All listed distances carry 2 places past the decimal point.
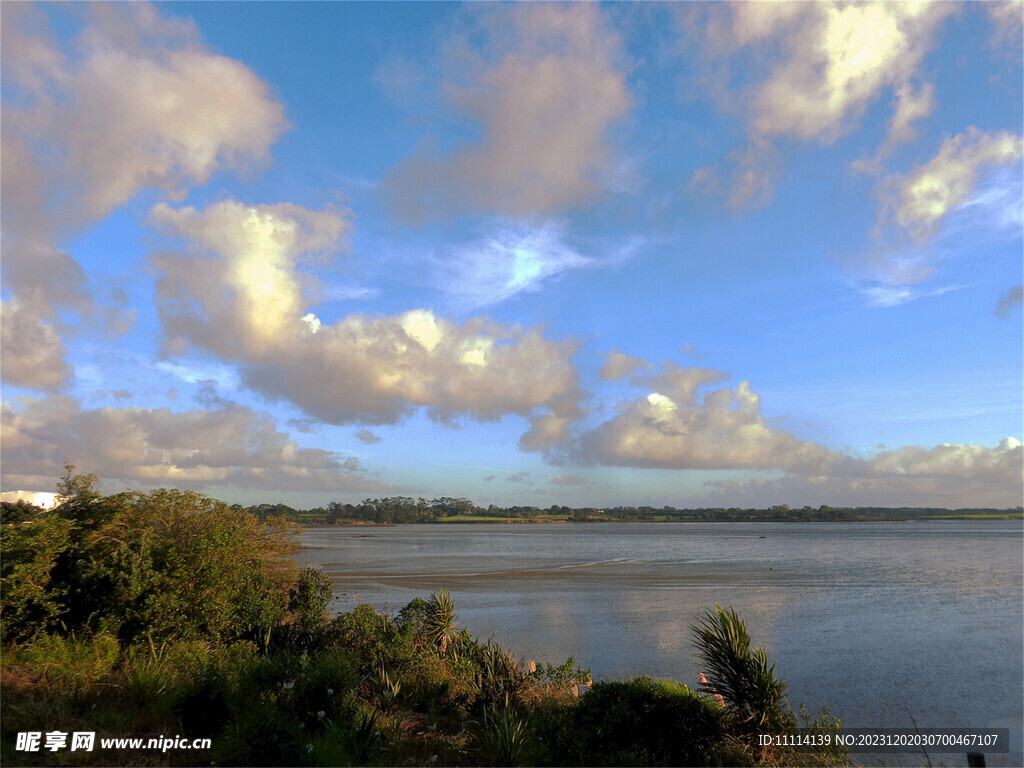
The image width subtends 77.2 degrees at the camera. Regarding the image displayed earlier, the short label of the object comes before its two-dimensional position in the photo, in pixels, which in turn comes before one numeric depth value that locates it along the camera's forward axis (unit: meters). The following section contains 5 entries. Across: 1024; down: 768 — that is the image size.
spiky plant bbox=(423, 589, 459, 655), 17.00
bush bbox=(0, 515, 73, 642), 10.69
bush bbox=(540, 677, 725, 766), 9.18
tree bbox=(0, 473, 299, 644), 11.05
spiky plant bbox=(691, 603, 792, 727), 9.95
